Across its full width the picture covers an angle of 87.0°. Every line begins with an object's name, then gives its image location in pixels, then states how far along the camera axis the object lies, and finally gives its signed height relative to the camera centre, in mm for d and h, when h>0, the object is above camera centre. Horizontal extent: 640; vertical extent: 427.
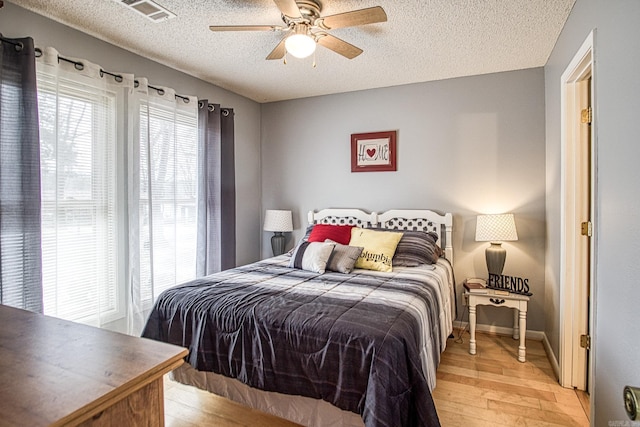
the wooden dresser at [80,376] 660 -380
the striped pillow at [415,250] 2996 -393
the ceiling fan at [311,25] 1967 +1140
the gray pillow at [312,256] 2783 -415
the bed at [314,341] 1528 -705
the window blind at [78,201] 2293 +56
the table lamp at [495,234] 2971 -242
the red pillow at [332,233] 3232 -258
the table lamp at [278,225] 4094 -212
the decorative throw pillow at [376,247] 2871 -353
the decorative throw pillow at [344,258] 2774 -427
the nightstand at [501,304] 2750 -818
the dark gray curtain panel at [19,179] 2039 +185
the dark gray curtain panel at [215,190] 3457 +189
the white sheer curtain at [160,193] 2820 +135
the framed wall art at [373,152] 3746 +632
